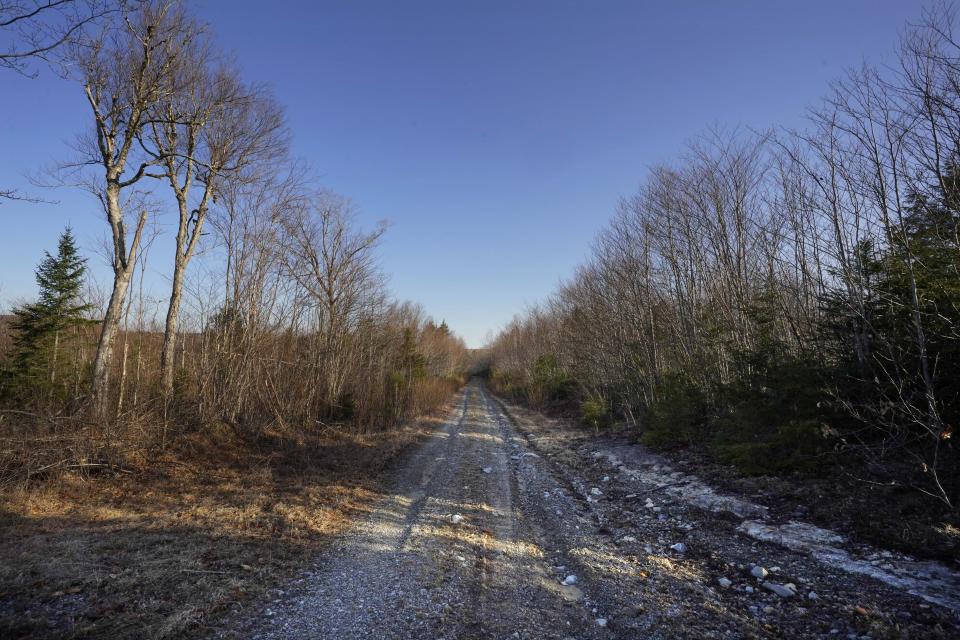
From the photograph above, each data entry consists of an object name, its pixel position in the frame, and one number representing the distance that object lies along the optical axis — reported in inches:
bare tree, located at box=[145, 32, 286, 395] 402.6
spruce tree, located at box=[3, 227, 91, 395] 569.0
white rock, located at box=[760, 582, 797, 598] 153.3
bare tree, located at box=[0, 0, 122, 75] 229.1
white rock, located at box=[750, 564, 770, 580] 167.8
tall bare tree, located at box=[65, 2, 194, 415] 351.9
